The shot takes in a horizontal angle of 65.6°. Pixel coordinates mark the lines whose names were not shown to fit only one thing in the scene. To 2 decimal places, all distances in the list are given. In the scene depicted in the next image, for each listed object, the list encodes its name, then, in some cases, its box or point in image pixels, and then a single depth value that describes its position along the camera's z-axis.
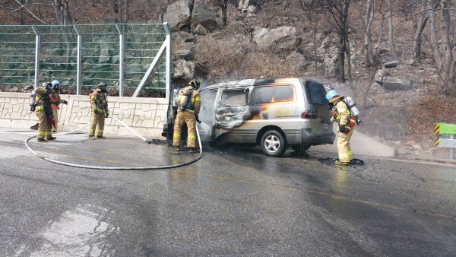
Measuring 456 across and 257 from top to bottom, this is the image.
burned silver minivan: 7.66
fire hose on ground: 6.22
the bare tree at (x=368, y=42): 17.27
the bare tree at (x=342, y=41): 14.24
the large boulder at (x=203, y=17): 22.53
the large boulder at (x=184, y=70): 15.45
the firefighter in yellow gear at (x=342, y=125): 7.38
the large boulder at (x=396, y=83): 15.54
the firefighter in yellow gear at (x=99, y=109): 10.46
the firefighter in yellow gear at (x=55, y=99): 10.10
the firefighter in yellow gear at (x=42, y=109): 9.26
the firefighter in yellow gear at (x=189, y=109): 8.33
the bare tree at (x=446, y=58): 13.70
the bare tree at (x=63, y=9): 18.92
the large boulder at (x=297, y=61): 18.30
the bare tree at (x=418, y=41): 17.75
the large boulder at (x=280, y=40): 19.67
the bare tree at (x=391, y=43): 19.79
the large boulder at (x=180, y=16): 22.62
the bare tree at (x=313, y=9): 20.96
